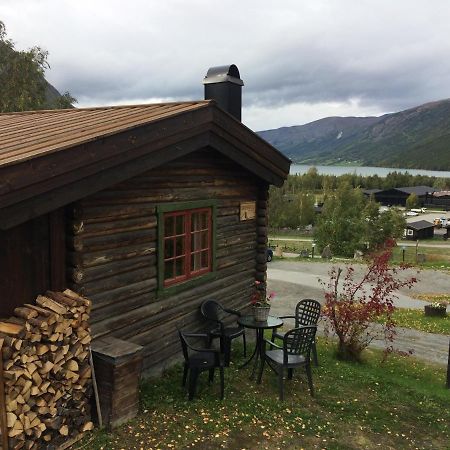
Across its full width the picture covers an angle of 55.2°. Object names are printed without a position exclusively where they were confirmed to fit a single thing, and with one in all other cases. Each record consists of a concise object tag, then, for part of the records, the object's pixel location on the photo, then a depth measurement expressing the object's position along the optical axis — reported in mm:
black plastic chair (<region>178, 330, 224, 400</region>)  6195
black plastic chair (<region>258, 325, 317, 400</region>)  6555
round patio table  7434
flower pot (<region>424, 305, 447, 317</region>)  16156
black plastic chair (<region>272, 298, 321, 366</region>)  8375
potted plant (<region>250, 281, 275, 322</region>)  7645
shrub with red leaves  8789
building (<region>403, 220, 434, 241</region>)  55344
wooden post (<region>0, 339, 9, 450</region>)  4379
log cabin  4754
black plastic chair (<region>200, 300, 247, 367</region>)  7594
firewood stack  4441
